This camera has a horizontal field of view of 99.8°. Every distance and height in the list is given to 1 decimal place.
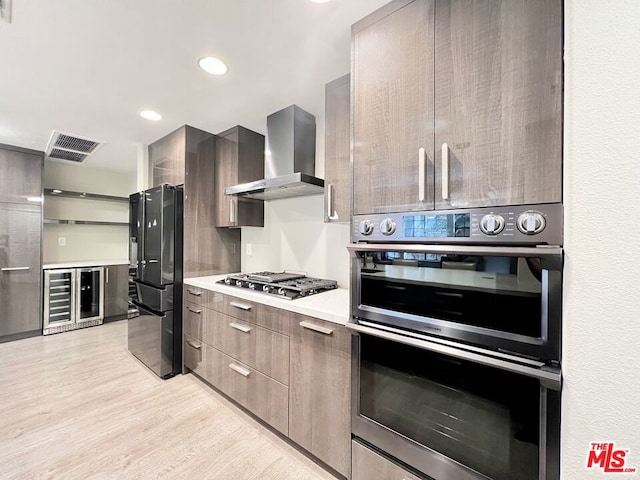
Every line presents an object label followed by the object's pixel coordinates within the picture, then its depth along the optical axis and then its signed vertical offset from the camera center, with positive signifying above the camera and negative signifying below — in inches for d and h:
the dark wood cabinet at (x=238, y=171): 103.2 +26.1
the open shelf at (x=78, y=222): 148.7 +8.1
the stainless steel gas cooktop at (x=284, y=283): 70.5 -13.5
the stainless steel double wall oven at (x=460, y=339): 32.8 -14.5
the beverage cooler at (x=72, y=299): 137.5 -33.9
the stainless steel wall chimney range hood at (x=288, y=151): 86.3 +28.7
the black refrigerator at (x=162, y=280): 97.4 -16.1
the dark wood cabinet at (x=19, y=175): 125.6 +29.0
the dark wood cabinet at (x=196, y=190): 101.7 +18.3
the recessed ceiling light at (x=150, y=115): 92.7 +42.7
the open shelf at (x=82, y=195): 147.5 +24.2
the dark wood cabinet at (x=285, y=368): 54.2 -32.3
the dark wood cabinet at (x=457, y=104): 33.2 +19.9
